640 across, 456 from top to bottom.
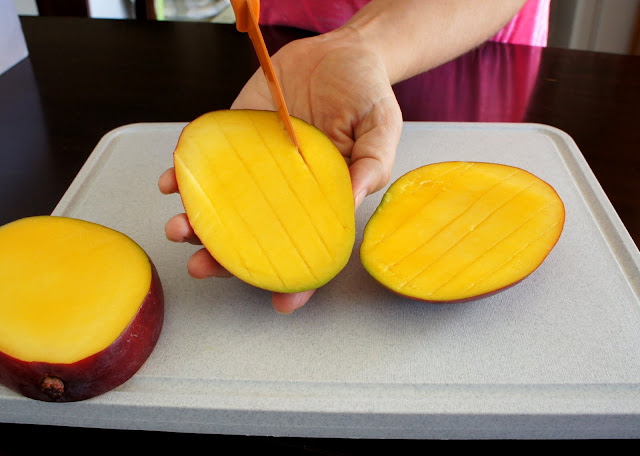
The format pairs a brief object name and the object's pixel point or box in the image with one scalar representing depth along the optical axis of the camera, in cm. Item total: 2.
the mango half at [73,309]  60
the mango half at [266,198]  67
